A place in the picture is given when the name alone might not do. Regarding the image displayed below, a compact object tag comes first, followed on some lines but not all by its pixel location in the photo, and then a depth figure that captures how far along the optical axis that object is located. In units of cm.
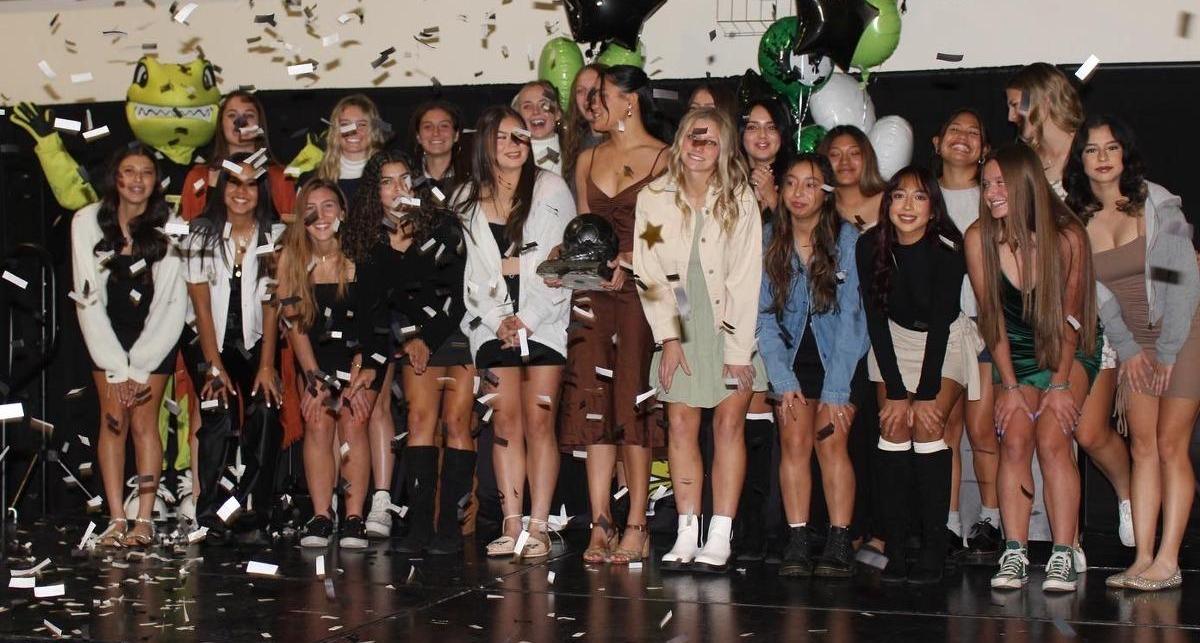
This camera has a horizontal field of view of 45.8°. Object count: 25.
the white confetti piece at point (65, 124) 518
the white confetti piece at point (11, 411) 416
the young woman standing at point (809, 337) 465
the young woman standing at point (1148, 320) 432
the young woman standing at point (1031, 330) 433
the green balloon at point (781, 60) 562
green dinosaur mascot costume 629
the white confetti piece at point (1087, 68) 505
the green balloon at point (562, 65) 597
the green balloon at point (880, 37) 572
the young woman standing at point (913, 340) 452
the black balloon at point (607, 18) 557
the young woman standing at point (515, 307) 490
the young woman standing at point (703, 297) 461
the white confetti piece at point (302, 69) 575
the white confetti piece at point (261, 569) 459
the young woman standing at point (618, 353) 477
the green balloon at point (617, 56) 588
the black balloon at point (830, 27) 538
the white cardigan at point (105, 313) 536
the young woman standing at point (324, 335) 530
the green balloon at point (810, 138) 542
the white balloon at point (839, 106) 563
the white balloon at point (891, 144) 548
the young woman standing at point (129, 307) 537
